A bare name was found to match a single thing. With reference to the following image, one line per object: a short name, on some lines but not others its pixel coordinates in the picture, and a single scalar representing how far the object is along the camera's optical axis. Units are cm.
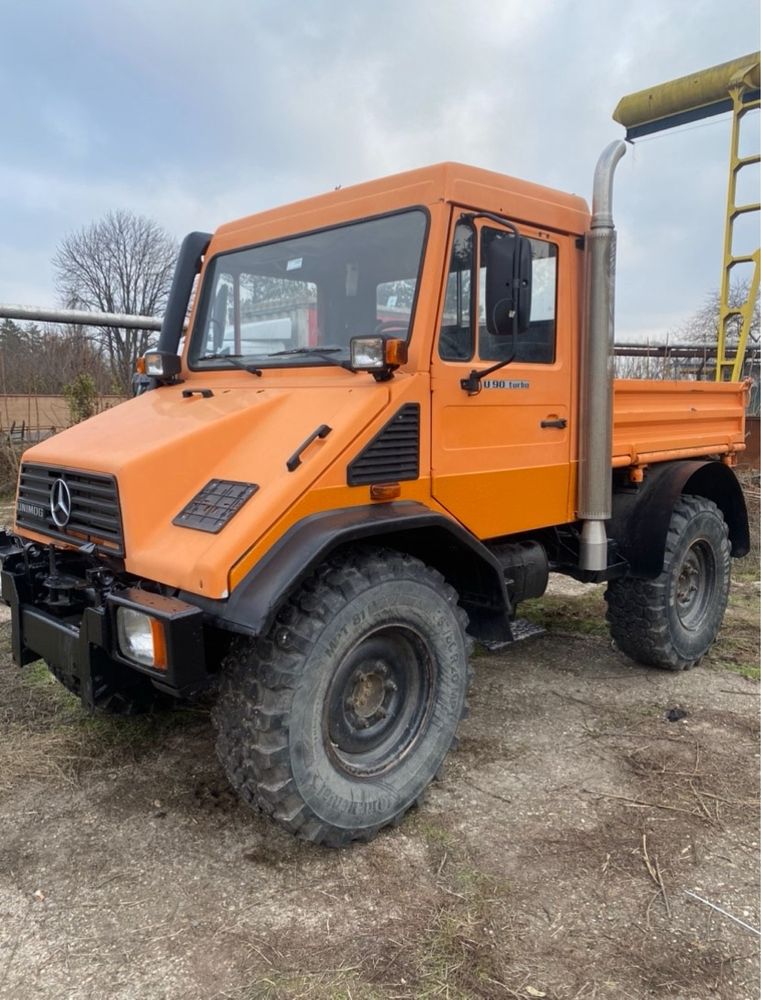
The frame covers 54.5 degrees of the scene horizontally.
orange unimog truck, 265
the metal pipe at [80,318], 842
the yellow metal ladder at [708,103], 541
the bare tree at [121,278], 3262
